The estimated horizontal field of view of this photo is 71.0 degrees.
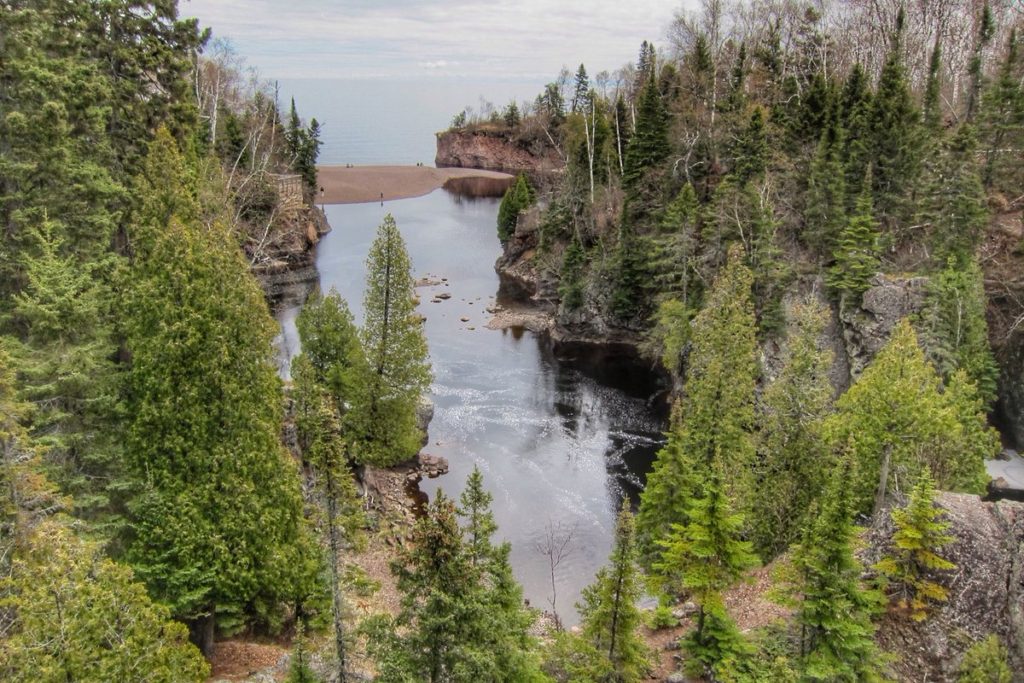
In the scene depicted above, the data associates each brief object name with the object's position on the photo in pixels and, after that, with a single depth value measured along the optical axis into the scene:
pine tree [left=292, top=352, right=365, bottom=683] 13.89
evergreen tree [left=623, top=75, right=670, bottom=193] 54.44
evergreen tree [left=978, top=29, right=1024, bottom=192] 40.75
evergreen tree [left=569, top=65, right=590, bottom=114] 98.12
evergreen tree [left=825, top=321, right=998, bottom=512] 23.44
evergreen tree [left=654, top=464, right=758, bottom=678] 18.81
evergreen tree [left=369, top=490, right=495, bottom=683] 12.76
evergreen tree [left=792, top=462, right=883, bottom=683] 16.23
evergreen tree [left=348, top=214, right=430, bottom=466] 33.91
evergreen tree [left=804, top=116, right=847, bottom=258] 40.75
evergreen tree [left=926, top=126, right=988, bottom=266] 35.94
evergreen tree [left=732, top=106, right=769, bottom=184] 45.97
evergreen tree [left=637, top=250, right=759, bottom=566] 24.14
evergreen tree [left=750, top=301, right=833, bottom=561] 22.38
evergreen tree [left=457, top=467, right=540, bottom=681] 13.31
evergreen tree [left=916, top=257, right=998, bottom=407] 32.78
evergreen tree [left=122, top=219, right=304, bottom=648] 18.81
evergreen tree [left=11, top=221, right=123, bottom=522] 18.75
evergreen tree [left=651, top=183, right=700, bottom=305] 45.38
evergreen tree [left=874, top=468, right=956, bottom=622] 17.27
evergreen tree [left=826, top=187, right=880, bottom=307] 38.50
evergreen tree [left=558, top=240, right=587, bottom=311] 56.69
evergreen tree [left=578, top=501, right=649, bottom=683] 16.92
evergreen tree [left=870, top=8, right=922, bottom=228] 41.59
